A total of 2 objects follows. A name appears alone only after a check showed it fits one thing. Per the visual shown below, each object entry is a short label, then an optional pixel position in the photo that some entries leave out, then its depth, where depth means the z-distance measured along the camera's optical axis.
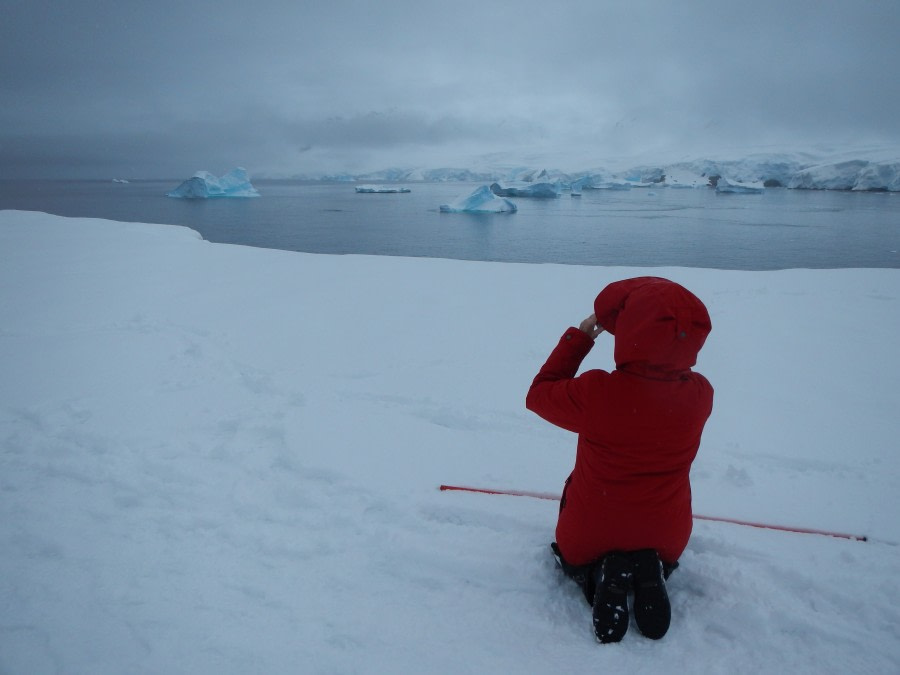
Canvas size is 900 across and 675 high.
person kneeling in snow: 1.29
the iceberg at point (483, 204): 28.20
